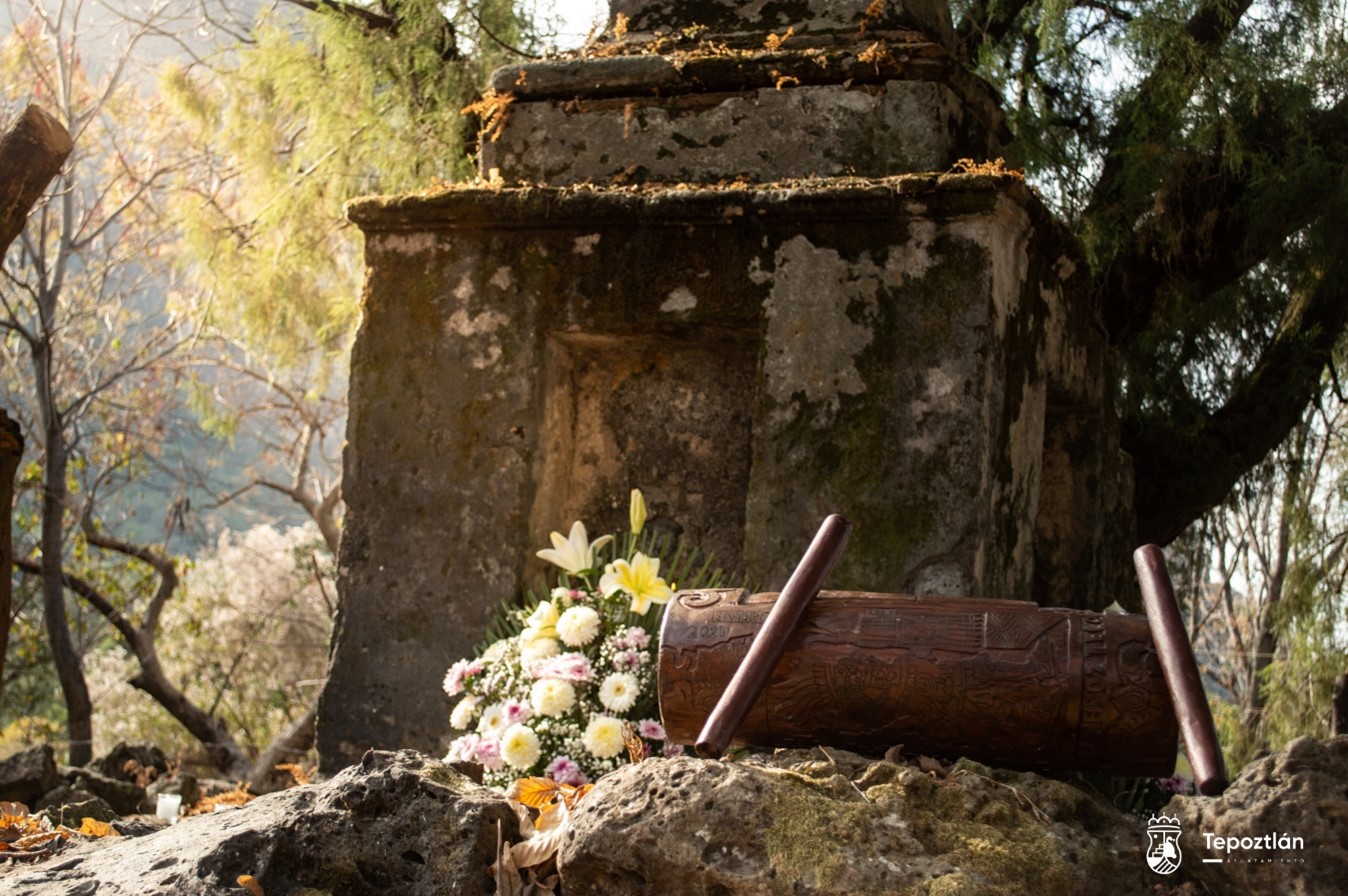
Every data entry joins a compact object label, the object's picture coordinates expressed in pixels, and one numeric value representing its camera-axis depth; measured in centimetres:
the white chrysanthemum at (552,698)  426
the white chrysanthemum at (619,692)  426
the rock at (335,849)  273
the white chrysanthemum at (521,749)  421
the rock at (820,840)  245
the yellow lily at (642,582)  445
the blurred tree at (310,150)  806
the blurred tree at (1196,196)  725
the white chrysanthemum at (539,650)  444
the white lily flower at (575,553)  467
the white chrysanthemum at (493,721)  436
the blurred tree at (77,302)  1042
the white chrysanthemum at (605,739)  416
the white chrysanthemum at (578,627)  440
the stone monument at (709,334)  469
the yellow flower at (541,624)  450
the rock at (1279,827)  238
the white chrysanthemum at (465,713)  455
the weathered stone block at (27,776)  662
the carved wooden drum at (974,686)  306
